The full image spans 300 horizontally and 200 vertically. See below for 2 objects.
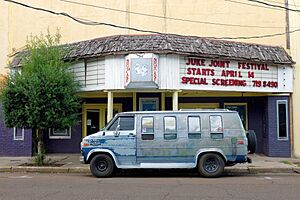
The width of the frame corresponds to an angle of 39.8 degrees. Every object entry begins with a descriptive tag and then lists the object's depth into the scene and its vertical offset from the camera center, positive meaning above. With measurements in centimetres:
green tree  1477 +100
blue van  1280 -63
